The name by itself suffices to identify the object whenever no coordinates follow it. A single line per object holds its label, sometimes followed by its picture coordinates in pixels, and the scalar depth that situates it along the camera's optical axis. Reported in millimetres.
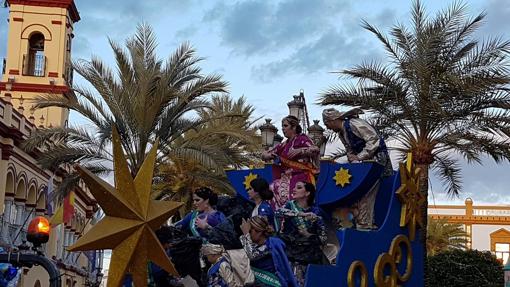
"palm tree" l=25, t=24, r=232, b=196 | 18156
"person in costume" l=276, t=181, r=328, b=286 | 7184
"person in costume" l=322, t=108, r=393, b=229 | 8062
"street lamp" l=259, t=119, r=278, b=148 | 16359
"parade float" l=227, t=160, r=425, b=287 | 7180
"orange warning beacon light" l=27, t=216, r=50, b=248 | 4781
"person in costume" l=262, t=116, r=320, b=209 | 8555
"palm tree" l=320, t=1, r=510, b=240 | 17016
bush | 21052
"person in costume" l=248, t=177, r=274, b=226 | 7598
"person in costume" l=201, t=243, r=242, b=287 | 6320
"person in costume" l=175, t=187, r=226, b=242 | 8047
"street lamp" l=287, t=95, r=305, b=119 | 15609
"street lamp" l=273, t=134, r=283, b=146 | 16688
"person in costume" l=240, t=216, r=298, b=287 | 6547
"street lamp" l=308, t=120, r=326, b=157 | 15877
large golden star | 5984
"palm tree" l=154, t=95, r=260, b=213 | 18250
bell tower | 39562
